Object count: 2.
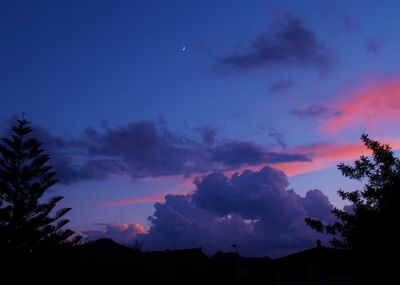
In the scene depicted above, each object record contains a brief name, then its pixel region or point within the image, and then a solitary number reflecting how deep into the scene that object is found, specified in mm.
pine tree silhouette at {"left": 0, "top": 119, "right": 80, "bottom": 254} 33469
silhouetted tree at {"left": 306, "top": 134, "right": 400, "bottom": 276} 9203
